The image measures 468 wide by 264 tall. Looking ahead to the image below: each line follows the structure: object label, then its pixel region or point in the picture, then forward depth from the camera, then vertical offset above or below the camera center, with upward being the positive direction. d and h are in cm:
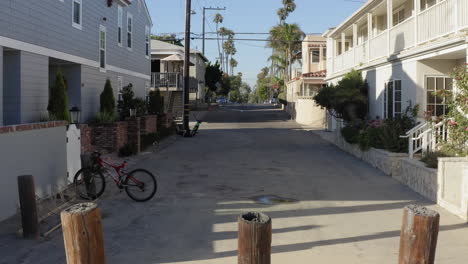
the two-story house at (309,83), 3716 +354
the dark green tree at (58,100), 1521 +73
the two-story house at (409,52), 1336 +226
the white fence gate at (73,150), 1164 -61
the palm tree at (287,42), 6581 +1110
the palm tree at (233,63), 13615 +1659
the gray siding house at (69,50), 1390 +255
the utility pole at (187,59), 2808 +362
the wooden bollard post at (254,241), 377 -87
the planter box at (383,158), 1337 -99
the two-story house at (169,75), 3937 +391
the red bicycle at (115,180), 1009 -115
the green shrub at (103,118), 1852 +24
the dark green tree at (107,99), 2009 +101
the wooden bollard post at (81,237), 403 -90
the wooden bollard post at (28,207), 726 -118
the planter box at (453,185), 855 -110
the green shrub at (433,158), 1083 -73
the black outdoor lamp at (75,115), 1570 +30
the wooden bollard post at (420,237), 392 -87
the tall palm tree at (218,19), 9719 +2033
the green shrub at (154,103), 2552 +107
